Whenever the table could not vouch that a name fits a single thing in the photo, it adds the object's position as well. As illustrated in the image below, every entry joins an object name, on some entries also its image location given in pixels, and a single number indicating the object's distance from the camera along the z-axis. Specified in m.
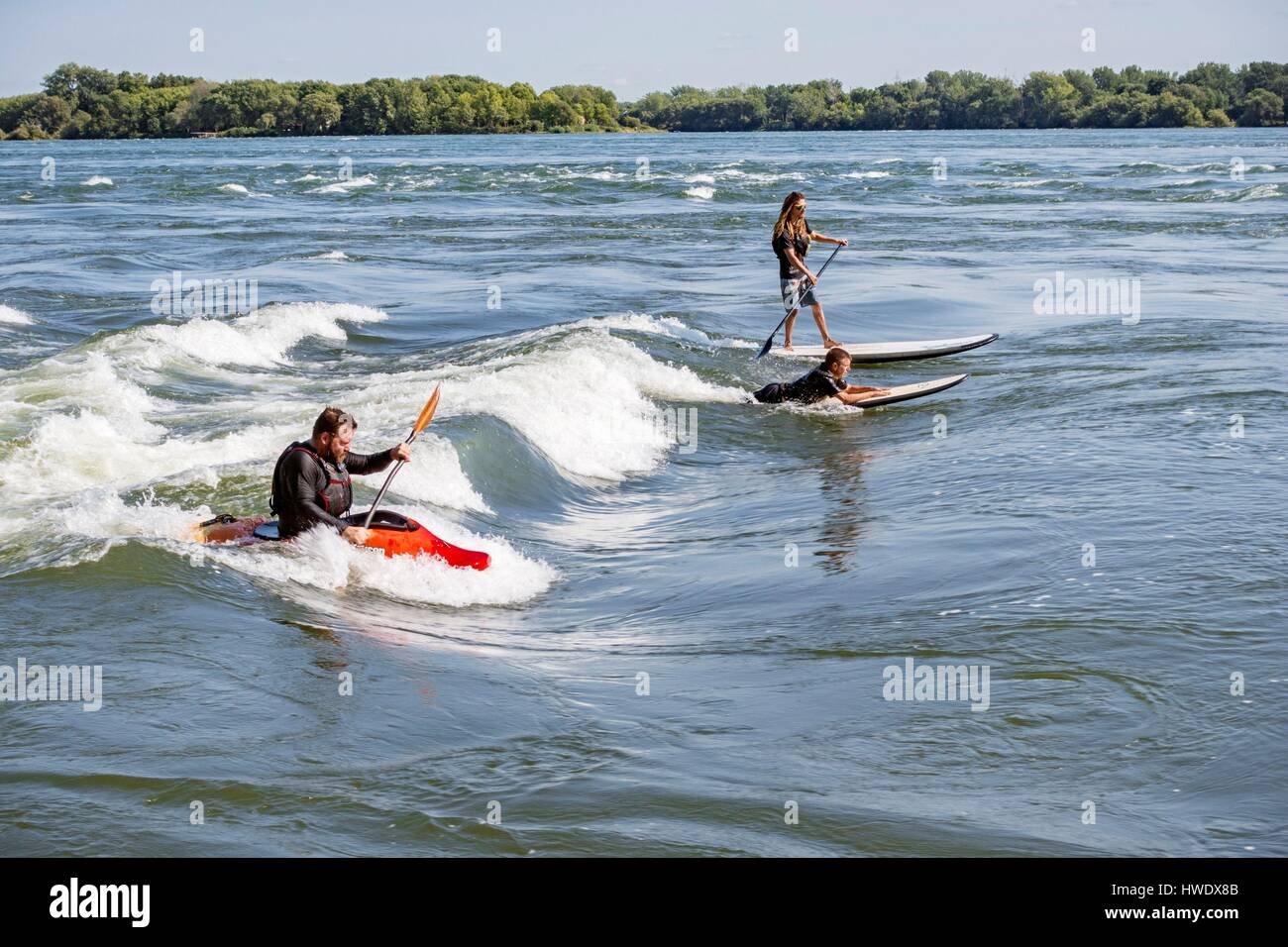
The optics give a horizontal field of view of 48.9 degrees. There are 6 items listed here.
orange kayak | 9.46
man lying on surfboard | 16.28
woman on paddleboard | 18.30
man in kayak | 9.05
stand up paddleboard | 19.30
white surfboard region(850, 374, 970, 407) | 16.69
